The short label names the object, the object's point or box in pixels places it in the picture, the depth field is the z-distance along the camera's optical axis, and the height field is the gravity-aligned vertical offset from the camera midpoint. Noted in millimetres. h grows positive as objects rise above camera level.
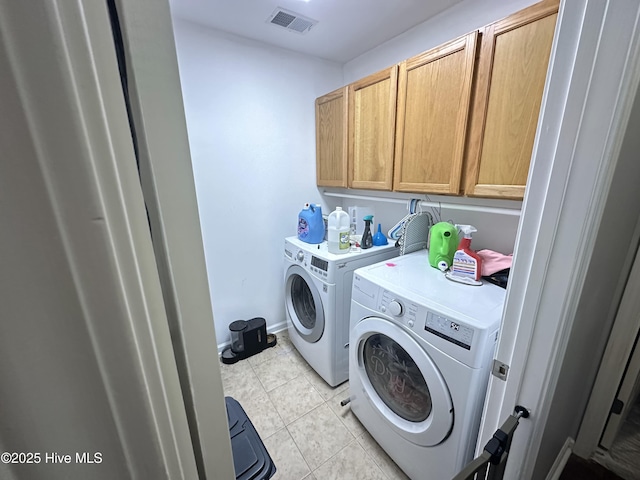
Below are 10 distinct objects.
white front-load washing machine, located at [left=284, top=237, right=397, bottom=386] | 1557 -799
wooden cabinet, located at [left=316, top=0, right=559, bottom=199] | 989 +276
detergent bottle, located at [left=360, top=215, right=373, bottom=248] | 1711 -409
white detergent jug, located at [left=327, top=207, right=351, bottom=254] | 1619 -366
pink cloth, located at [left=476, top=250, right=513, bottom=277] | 1228 -441
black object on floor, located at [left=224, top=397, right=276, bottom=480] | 650 -723
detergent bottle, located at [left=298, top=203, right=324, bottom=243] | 1847 -362
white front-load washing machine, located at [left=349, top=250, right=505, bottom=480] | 888 -727
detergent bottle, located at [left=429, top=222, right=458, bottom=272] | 1338 -377
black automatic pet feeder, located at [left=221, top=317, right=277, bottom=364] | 2018 -1294
